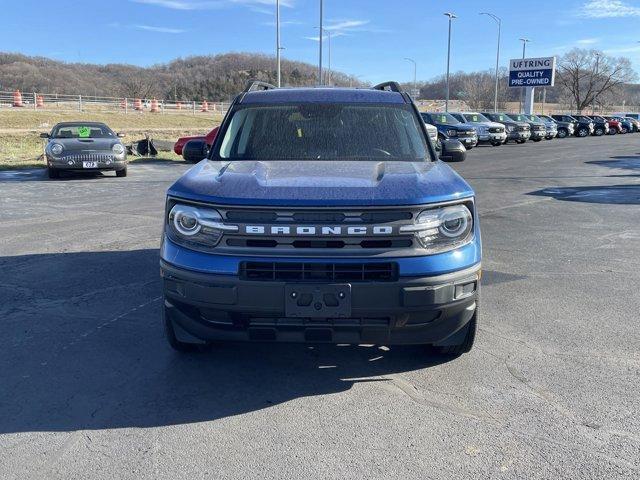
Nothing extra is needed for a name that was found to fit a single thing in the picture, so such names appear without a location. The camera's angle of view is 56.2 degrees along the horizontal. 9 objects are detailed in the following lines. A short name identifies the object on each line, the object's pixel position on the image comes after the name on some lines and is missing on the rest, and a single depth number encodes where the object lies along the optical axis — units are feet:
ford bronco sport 10.77
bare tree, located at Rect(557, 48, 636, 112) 305.53
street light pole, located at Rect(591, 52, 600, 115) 301.84
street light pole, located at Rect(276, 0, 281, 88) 124.26
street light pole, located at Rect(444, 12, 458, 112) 179.01
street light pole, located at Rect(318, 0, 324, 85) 134.60
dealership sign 169.68
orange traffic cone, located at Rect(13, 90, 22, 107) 162.71
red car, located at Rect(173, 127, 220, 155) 61.28
